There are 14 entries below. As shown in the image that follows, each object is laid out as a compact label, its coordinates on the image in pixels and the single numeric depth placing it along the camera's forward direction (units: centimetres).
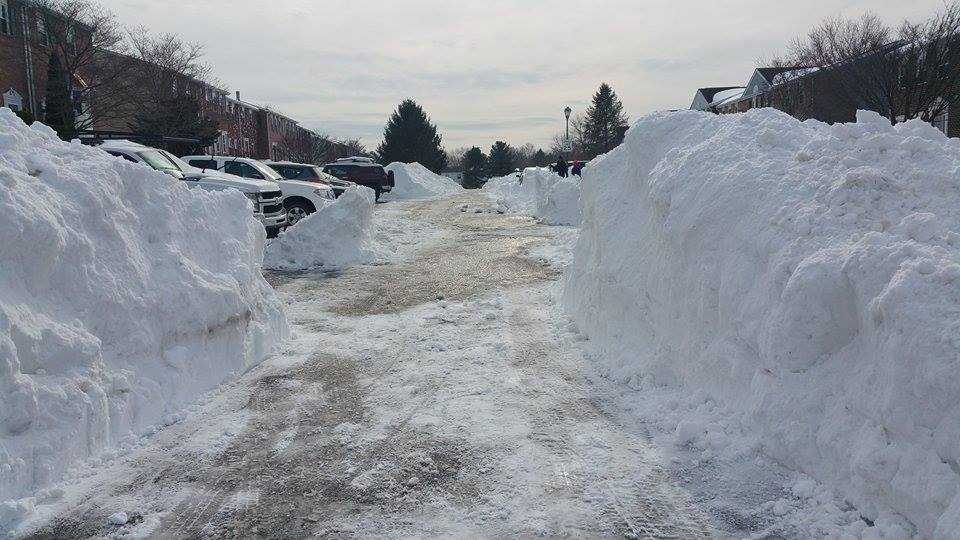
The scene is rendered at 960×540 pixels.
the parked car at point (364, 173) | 3444
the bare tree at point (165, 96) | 3331
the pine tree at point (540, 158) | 9519
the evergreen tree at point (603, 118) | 7694
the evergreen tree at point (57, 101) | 2728
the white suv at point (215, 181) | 1270
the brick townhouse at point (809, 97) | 2350
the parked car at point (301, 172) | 2145
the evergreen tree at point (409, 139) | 7006
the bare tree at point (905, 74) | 2042
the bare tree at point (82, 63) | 2875
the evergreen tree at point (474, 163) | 8431
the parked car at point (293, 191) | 1744
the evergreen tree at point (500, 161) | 8643
